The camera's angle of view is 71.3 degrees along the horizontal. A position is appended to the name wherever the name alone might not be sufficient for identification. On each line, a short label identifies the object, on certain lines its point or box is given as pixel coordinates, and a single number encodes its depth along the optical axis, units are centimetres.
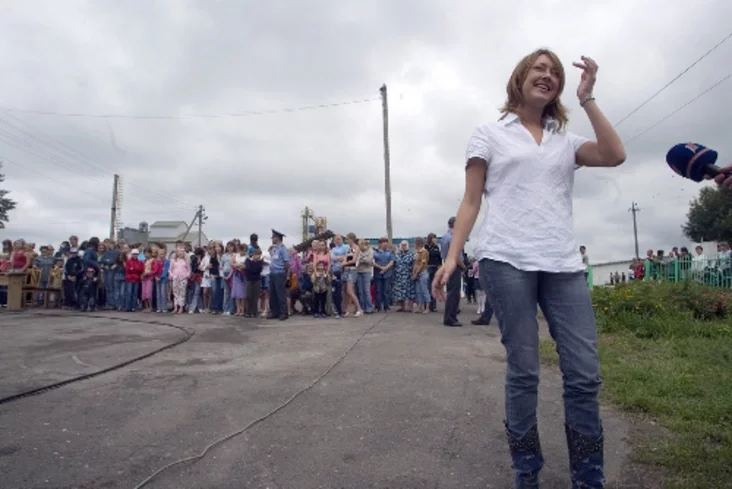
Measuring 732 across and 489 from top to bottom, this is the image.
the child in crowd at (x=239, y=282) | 1157
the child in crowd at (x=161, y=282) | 1262
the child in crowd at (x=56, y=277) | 1366
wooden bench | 1380
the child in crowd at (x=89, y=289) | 1267
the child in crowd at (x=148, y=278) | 1260
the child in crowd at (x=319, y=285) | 1091
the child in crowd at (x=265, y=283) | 1153
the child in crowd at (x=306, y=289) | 1121
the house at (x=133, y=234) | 4282
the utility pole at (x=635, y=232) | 6297
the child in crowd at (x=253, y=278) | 1120
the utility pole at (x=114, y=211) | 4216
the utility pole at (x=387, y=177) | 2112
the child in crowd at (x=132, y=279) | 1270
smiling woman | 230
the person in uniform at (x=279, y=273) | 1061
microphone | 247
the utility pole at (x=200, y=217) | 5381
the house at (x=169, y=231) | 6551
